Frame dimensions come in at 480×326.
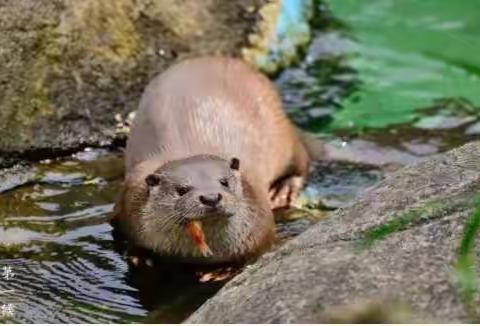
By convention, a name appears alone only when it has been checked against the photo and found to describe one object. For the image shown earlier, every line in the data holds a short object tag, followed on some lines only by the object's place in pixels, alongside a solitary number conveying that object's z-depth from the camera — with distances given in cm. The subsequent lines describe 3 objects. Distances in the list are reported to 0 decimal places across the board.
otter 650
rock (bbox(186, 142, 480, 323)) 393
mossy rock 802
